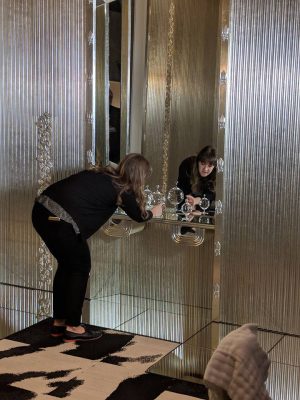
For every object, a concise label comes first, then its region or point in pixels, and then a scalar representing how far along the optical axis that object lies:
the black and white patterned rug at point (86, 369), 2.63
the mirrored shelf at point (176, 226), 3.44
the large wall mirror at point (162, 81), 3.42
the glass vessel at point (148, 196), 3.66
